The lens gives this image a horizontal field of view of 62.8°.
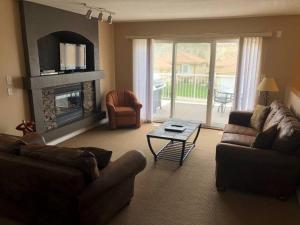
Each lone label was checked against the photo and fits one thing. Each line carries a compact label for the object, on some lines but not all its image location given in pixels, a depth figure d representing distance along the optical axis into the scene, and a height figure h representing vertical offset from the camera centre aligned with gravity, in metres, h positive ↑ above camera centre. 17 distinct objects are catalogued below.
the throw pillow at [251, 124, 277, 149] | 2.79 -0.82
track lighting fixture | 3.74 +0.93
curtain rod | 4.73 +0.62
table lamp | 4.45 -0.34
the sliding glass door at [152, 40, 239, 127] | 5.33 -0.33
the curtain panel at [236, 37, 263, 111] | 4.86 -0.14
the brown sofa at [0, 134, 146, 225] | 1.91 -1.03
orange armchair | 5.34 -0.96
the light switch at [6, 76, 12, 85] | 3.58 -0.23
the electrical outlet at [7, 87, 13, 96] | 3.62 -0.40
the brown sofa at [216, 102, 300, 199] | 2.63 -1.09
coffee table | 3.73 -1.07
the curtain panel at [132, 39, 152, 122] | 5.76 -0.23
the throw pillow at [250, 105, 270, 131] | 4.00 -0.84
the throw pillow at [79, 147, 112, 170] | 2.27 -0.83
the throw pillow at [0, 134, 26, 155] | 2.23 -0.74
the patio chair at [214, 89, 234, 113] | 5.57 -0.71
